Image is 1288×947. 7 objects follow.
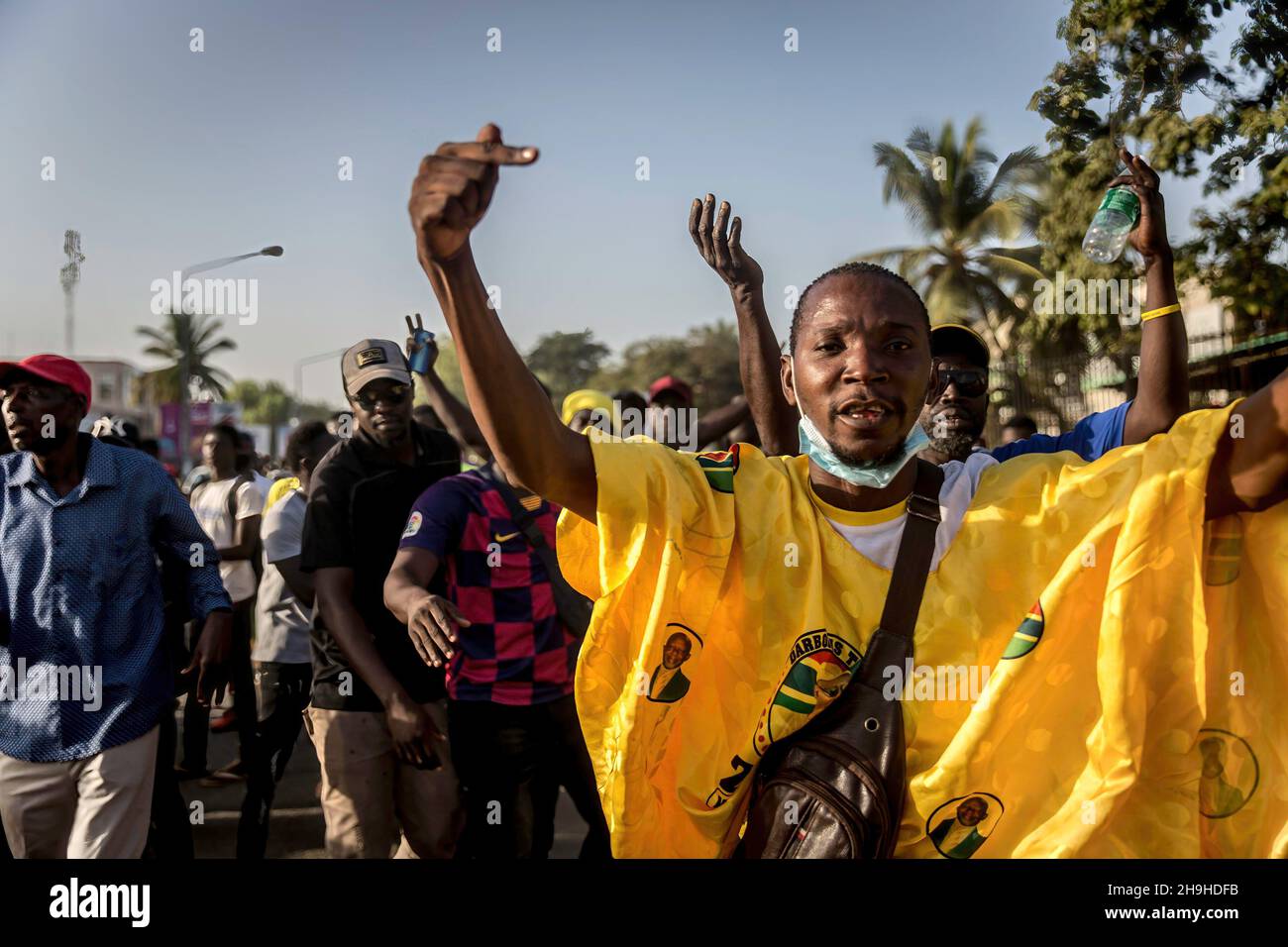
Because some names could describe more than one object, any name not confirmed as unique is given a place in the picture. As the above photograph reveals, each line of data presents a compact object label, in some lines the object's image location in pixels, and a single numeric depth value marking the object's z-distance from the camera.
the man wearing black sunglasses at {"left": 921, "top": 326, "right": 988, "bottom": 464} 3.09
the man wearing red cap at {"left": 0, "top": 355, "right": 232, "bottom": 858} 3.42
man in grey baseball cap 3.71
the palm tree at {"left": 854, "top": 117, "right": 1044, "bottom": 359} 22.28
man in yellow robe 1.87
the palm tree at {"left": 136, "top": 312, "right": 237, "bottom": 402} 50.97
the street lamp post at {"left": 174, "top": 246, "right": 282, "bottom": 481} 18.87
